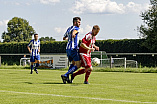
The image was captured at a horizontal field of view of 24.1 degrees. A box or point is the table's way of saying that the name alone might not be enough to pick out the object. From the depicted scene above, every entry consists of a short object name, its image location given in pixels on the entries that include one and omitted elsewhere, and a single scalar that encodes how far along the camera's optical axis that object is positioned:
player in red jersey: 10.74
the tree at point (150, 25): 37.12
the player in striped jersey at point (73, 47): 11.14
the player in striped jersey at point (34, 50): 18.84
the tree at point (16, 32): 92.70
